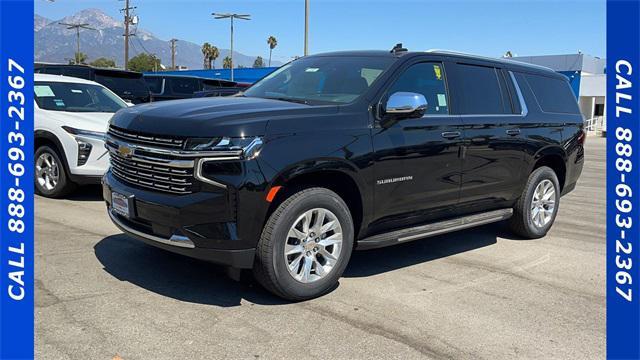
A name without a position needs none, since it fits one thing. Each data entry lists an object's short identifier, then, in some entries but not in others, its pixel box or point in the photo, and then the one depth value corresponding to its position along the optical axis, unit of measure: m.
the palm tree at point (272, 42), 103.94
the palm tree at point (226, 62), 116.90
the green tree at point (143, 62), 107.00
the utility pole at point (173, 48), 79.06
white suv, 7.22
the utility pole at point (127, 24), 41.94
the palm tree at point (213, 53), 101.94
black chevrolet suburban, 3.87
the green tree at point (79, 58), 84.47
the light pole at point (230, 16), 37.12
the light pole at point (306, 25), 19.48
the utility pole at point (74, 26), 57.61
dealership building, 39.99
